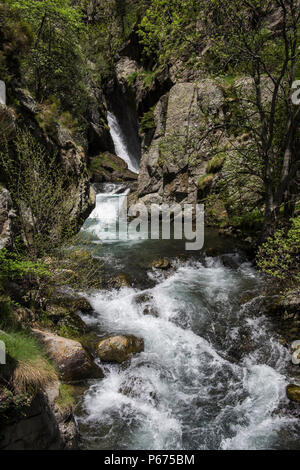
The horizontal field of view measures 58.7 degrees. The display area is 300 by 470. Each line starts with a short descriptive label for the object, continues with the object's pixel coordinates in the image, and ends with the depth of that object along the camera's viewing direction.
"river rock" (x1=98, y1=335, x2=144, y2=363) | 6.78
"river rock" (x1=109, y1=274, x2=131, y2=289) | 10.41
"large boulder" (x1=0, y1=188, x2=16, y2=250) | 5.85
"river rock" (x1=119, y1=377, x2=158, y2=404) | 5.98
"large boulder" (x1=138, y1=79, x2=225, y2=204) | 19.91
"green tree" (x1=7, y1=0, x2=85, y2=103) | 12.64
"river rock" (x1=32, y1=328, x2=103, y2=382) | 5.98
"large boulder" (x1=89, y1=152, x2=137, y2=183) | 26.66
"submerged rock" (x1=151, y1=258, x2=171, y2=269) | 11.91
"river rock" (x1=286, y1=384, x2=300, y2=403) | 5.57
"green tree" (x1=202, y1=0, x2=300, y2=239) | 8.76
